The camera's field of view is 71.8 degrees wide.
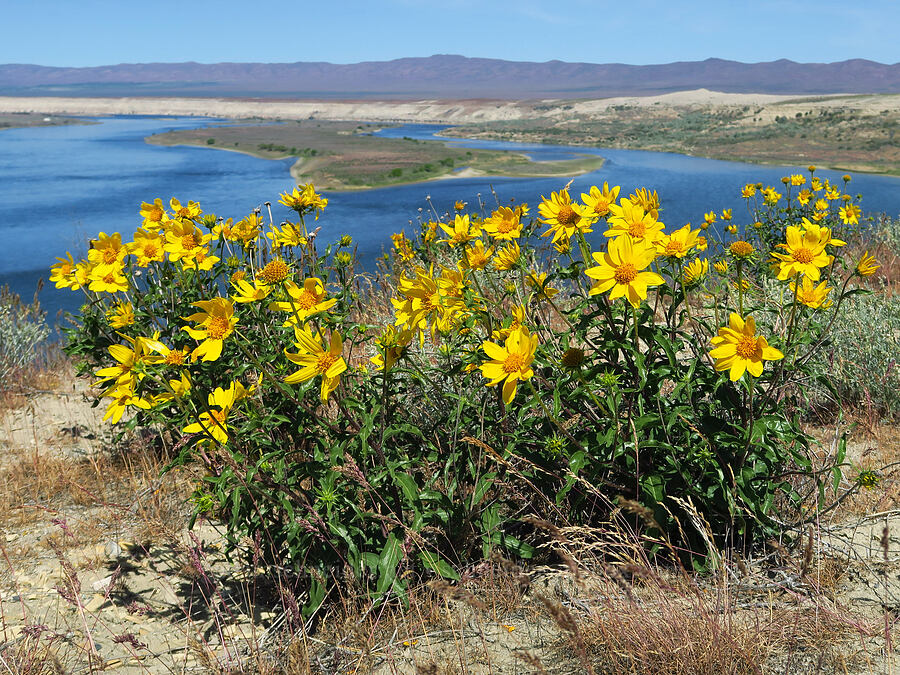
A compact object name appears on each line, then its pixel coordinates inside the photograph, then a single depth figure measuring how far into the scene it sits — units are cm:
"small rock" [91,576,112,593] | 266
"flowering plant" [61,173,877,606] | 198
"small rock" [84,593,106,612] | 252
